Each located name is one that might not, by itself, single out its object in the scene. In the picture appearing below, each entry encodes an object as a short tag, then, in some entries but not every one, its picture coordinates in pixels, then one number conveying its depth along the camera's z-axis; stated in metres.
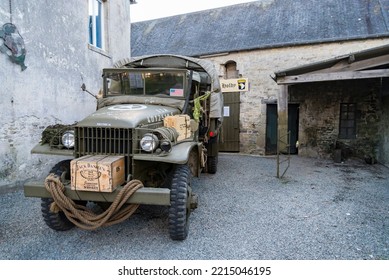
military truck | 2.77
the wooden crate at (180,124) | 3.58
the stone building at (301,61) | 8.87
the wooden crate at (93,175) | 2.72
